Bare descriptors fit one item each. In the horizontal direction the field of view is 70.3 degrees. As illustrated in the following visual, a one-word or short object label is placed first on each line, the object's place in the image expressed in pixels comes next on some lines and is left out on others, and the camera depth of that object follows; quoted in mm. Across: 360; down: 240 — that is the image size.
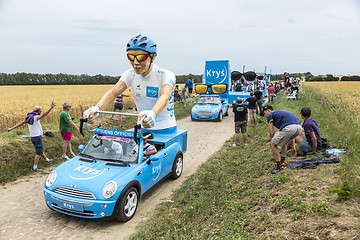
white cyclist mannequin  6348
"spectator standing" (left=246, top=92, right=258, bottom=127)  13452
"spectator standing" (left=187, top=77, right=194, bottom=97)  22781
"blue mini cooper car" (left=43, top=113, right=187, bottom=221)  4668
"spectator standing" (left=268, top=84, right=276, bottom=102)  24958
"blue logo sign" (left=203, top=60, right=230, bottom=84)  20547
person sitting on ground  6527
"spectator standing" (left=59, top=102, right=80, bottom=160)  8203
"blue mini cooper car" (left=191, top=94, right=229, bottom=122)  16062
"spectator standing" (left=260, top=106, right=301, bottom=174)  5980
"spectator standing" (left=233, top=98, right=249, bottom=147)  10219
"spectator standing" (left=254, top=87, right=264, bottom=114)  16203
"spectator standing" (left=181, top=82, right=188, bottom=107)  20506
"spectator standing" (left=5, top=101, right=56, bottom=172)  7312
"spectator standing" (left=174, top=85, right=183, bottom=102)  20800
